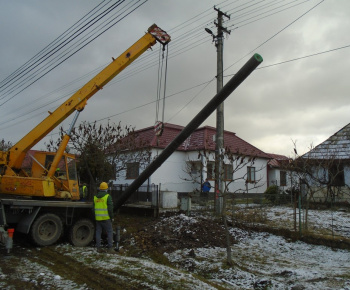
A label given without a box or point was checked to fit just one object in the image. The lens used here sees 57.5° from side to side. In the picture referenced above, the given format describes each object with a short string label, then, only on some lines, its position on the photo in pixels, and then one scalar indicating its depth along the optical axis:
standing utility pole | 14.03
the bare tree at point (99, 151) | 17.11
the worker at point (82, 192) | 11.25
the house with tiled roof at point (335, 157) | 18.17
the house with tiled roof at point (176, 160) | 23.91
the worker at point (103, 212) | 9.12
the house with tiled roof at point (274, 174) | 32.51
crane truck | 9.16
